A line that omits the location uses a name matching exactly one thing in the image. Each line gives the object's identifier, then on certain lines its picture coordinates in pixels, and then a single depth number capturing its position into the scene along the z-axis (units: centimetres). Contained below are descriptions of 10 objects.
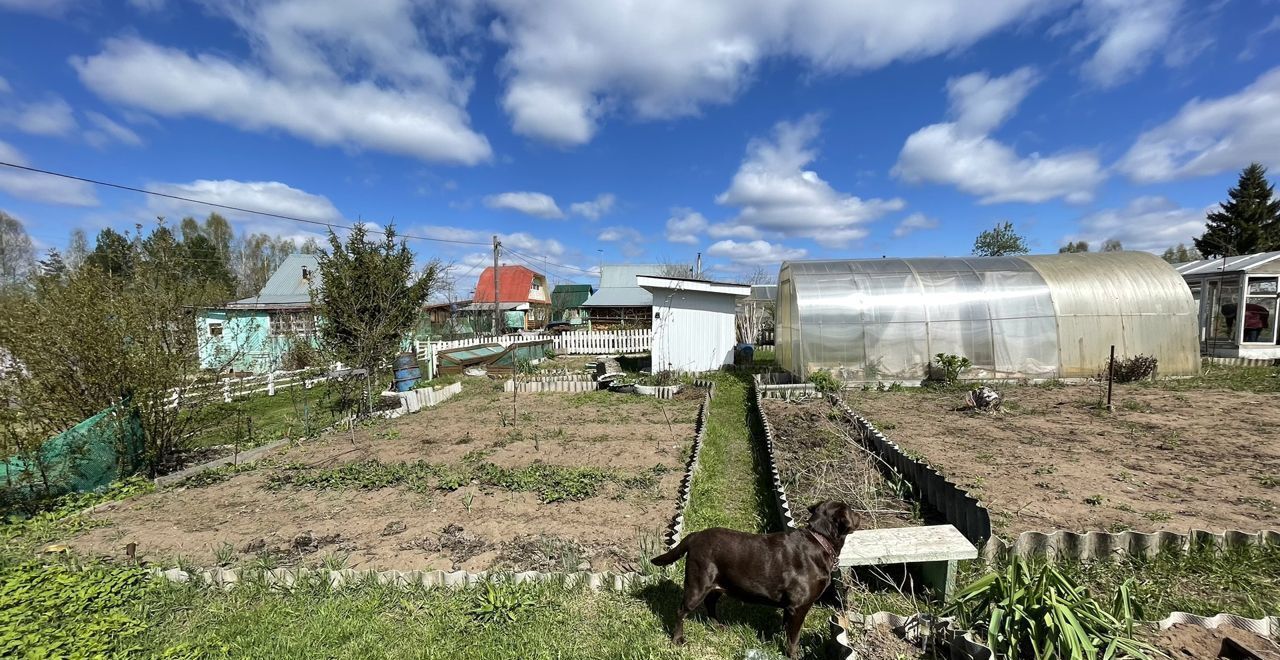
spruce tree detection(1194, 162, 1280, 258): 3036
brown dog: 286
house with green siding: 1700
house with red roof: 3716
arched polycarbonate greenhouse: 1227
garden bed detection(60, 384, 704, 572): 435
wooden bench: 321
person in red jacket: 1447
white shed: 1510
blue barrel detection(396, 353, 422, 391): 1217
